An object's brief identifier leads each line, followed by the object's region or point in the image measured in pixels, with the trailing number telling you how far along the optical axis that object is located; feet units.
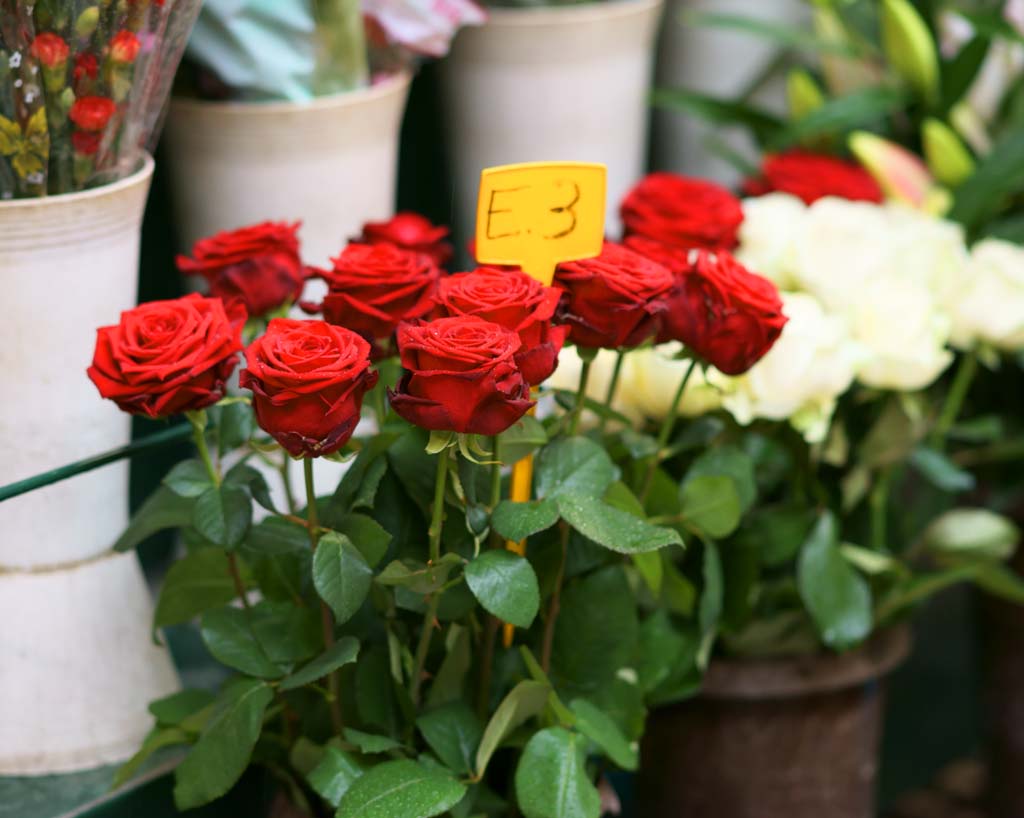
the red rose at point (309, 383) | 6.54
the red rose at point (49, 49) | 6.93
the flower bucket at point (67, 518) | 7.14
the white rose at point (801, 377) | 7.51
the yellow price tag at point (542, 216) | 6.92
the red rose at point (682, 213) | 7.75
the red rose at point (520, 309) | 6.66
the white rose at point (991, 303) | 8.09
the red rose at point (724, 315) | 6.98
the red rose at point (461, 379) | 6.50
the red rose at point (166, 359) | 6.67
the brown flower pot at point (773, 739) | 8.05
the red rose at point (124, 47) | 7.01
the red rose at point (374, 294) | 6.94
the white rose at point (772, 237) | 8.08
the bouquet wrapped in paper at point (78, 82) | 6.93
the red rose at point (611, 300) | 6.82
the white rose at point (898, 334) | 7.81
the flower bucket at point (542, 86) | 8.39
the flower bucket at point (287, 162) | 7.71
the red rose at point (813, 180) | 8.71
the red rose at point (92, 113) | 7.03
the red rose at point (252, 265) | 7.12
